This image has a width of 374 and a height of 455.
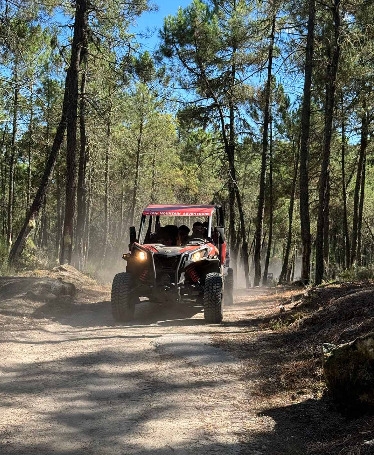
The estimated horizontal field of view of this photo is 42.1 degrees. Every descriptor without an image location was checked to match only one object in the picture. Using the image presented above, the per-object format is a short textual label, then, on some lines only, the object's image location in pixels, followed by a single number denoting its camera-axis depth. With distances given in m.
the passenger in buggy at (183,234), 10.92
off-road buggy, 9.11
